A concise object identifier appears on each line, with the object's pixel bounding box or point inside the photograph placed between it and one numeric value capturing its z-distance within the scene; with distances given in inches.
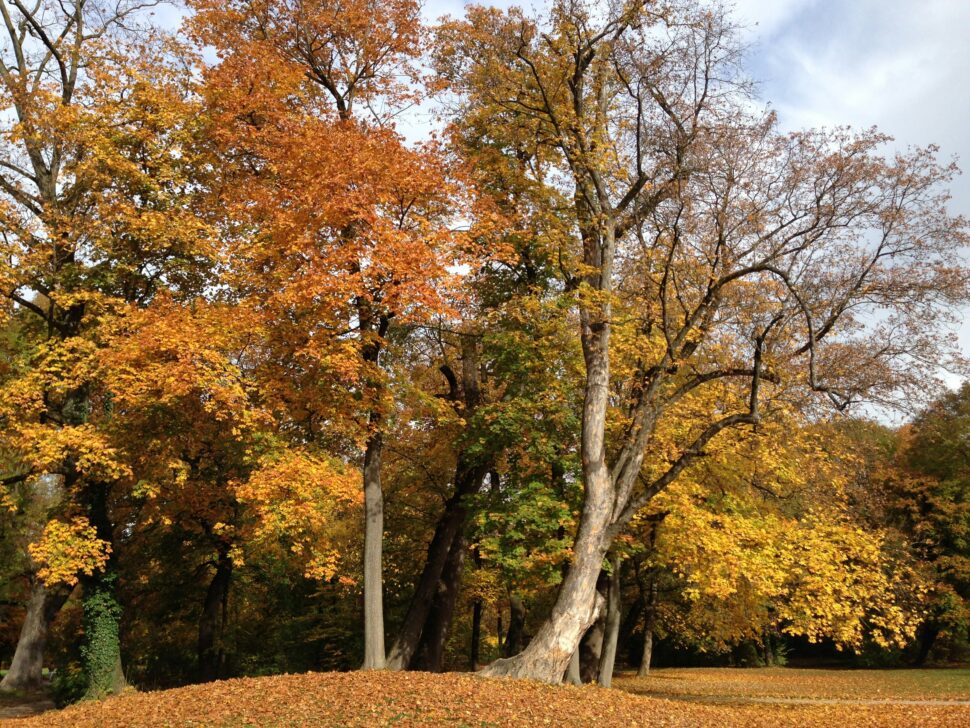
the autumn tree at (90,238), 612.5
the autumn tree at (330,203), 538.0
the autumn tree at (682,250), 529.7
